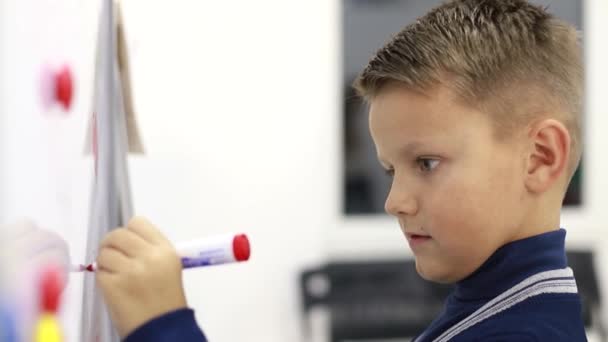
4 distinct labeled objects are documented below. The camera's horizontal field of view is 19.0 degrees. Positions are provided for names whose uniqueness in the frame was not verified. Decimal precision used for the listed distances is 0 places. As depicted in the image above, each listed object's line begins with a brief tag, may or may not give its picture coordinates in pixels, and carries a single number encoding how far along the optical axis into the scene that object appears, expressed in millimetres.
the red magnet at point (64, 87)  1251
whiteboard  1142
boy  1342
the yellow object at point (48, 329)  1176
